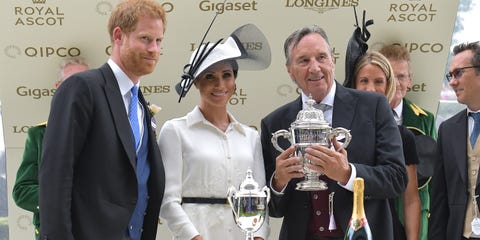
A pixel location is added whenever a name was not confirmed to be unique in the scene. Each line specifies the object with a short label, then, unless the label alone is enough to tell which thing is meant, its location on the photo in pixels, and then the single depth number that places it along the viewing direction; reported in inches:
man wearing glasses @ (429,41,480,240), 303.0
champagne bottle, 186.9
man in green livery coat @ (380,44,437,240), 339.0
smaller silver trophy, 217.9
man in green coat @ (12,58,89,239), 321.7
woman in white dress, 267.6
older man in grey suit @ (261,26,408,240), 254.7
